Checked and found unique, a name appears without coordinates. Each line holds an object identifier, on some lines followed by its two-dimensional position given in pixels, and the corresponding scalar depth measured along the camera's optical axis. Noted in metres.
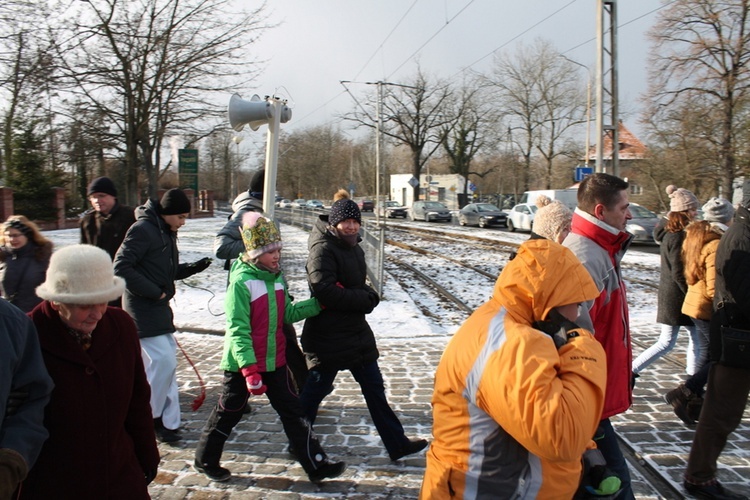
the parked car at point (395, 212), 50.03
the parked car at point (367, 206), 63.59
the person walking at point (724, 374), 3.30
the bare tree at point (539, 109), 54.00
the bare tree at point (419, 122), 58.00
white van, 29.22
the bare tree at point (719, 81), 24.88
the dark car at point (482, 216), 32.88
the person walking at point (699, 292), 4.63
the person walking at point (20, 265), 4.45
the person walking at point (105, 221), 5.15
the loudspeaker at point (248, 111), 5.36
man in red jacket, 2.81
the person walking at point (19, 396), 1.84
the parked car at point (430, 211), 40.34
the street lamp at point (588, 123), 36.07
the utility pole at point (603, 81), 15.76
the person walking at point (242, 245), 4.85
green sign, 31.83
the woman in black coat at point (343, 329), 4.00
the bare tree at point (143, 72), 14.18
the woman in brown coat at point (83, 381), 2.08
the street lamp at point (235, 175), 51.00
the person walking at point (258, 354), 3.61
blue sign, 19.82
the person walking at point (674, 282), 5.08
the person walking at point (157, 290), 4.37
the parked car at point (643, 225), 21.56
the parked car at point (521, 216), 27.85
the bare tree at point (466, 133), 58.03
